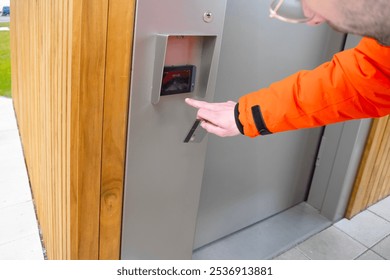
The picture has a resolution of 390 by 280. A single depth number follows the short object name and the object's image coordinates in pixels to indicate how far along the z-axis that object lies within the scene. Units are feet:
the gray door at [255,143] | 6.14
